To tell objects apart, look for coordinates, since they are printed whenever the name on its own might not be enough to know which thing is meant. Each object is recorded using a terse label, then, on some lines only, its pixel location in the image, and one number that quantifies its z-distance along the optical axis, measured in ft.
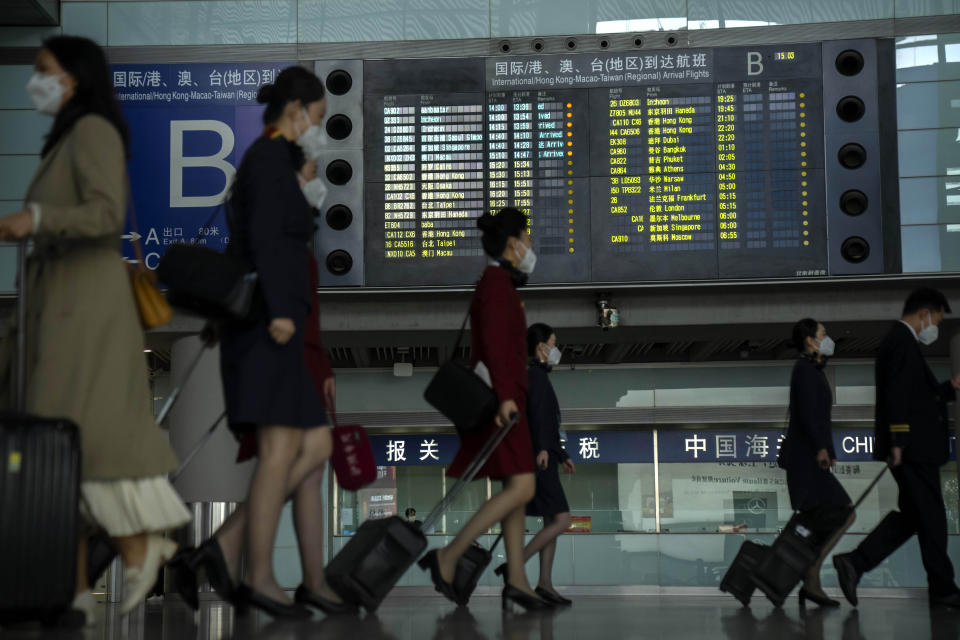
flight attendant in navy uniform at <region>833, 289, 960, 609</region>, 17.78
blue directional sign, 25.86
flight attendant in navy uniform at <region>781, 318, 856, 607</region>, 19.08
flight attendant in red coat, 14.51
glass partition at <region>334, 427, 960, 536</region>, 34.91
